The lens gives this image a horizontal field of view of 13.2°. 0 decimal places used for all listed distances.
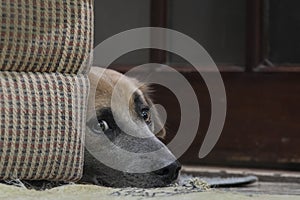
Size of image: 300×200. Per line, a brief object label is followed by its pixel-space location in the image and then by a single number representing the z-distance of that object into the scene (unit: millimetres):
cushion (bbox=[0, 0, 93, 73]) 1860
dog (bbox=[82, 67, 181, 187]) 2053
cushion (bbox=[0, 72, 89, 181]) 1850
